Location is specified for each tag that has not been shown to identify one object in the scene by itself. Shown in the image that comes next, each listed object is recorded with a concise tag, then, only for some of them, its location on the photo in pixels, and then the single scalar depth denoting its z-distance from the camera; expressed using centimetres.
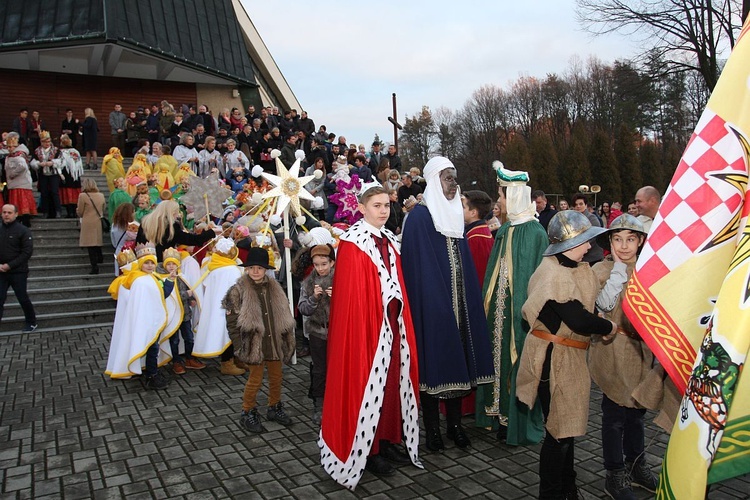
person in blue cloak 463
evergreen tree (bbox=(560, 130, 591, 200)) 3838
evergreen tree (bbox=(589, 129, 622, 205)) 3719
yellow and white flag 199
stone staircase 982
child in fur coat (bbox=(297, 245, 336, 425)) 541
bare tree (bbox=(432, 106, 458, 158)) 5762
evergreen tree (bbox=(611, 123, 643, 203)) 3778
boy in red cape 411
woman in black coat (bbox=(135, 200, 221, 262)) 741
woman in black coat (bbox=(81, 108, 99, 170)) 1639
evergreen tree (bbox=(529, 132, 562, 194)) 3972
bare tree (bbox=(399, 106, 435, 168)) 5969
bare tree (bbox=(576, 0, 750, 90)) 1633
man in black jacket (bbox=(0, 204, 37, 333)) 898
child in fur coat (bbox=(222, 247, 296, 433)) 513
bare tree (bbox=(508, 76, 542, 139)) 5312
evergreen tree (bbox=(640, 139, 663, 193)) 3900
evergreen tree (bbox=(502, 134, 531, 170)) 4019
